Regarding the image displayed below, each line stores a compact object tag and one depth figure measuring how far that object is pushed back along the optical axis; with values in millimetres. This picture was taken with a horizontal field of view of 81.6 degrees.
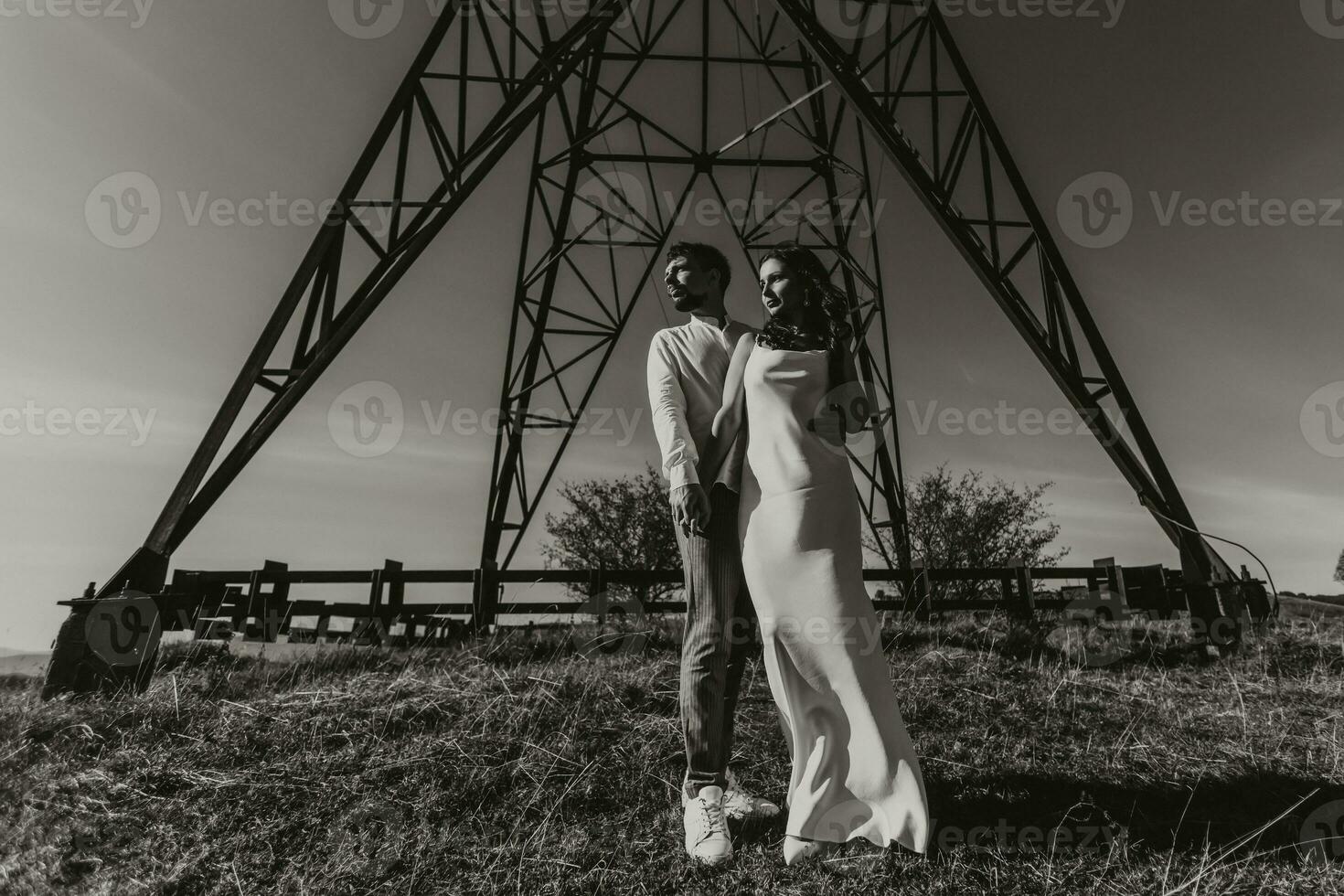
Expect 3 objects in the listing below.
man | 2869
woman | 2602
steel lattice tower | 5434
